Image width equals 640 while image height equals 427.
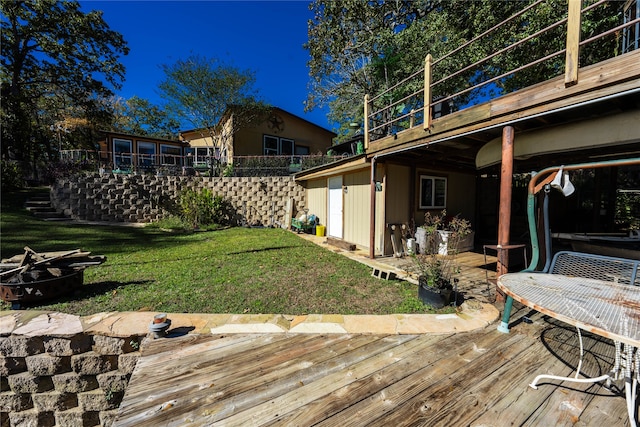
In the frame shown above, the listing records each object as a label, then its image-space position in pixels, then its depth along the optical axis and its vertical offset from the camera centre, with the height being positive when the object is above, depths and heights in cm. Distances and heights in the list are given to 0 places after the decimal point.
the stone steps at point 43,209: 970 -34
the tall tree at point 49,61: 1335 +798
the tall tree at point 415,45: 843 +645
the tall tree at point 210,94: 1404 +605
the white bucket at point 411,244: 598 -90
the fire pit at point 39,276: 319 -101
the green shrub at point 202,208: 1026 -22
